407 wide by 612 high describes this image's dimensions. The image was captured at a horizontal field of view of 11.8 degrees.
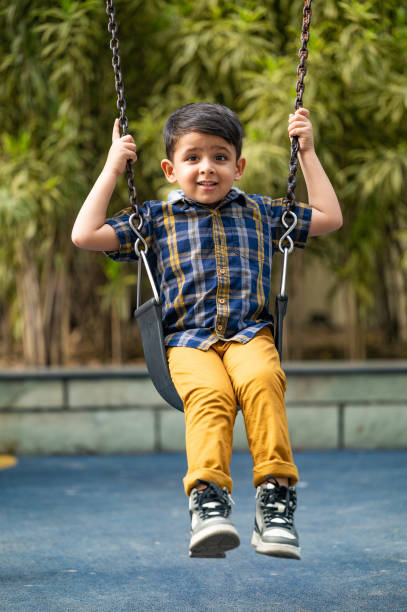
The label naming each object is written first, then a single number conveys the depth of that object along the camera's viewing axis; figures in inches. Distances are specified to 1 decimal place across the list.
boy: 135.4
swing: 140.5
